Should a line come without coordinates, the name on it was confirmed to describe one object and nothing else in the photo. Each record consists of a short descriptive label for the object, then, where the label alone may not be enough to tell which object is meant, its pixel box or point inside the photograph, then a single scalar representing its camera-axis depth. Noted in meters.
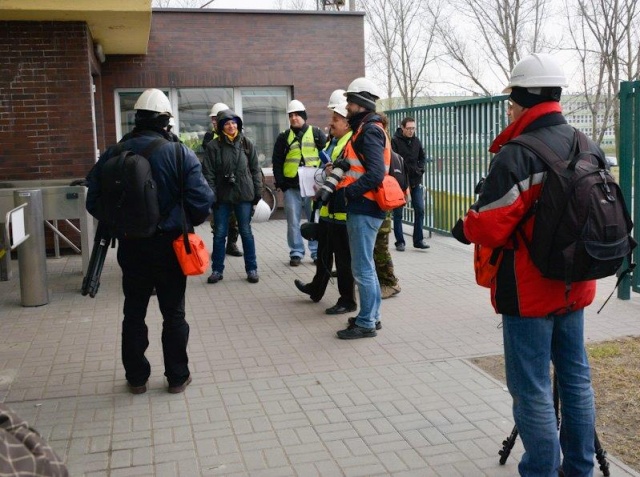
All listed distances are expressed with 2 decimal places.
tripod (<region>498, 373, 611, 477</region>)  3.92
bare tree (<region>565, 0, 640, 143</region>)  16.89
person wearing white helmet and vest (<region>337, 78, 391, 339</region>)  6.20
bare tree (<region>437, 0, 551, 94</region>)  21.41
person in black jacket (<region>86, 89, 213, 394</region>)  5.09
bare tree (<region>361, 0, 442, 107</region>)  27.73
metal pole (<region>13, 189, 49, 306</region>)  7.90
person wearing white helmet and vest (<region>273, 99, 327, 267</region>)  9.66
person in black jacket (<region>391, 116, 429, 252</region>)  11.20
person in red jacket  3.34
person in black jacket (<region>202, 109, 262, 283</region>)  8.78
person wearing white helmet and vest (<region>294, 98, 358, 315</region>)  6.84
